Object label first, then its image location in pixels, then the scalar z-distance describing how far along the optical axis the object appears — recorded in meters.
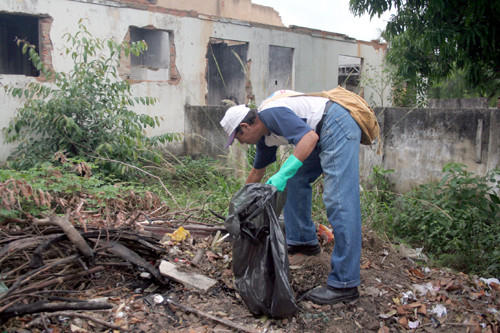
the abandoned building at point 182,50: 8.83
